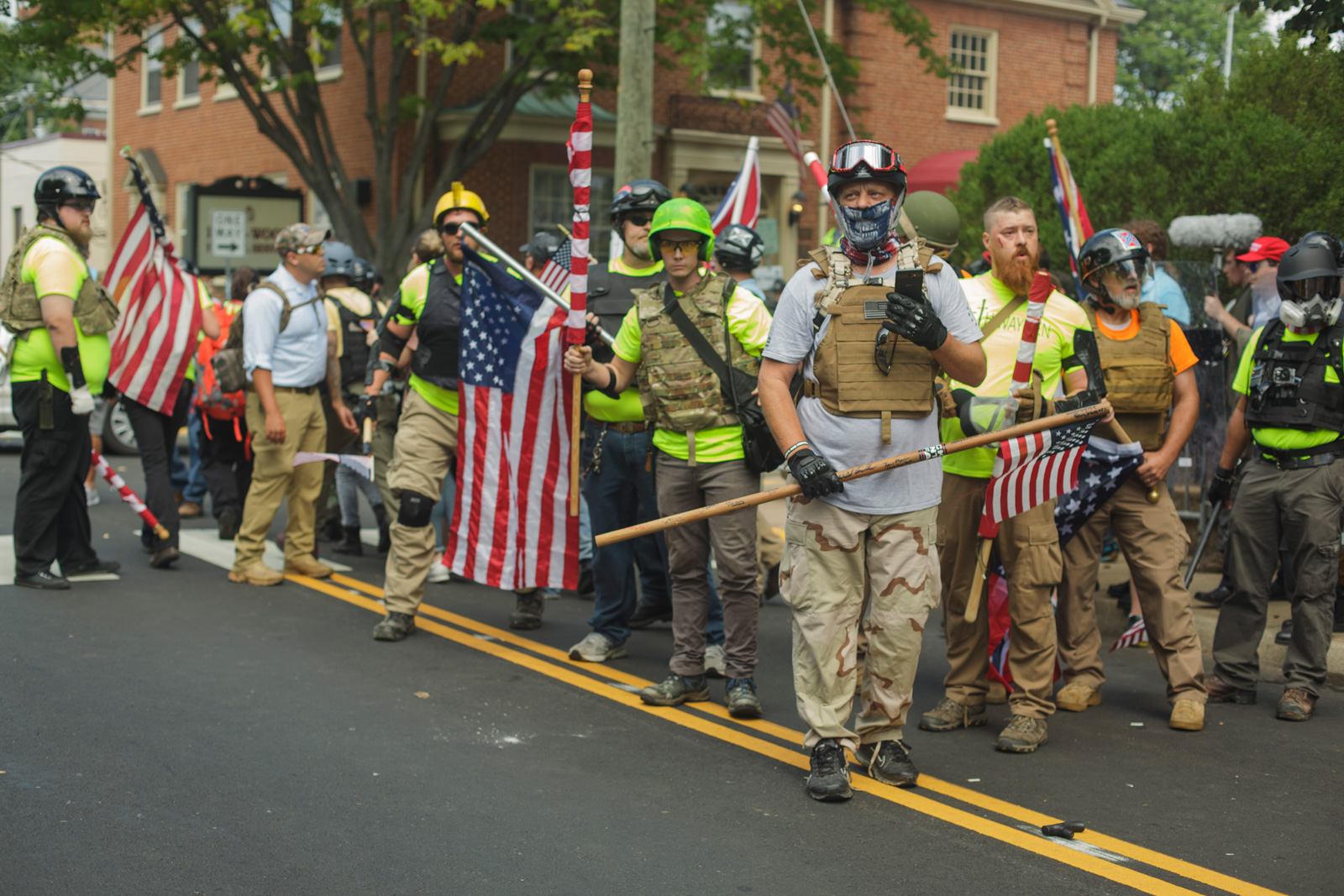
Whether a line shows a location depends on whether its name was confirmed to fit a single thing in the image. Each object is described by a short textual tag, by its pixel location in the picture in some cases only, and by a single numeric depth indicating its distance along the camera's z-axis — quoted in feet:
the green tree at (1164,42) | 163.53
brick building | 76.13
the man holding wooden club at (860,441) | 14.94
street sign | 60.59
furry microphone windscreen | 28.37
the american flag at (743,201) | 30.58
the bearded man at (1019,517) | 17.43
